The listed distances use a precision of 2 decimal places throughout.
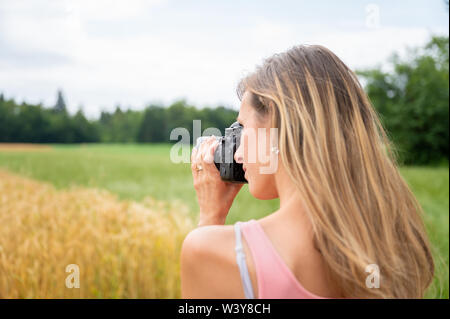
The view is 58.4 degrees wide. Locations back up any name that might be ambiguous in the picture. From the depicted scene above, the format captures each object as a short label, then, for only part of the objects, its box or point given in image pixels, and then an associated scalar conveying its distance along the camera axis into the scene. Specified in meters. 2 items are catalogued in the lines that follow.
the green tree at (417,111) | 12.09
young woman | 0.94
